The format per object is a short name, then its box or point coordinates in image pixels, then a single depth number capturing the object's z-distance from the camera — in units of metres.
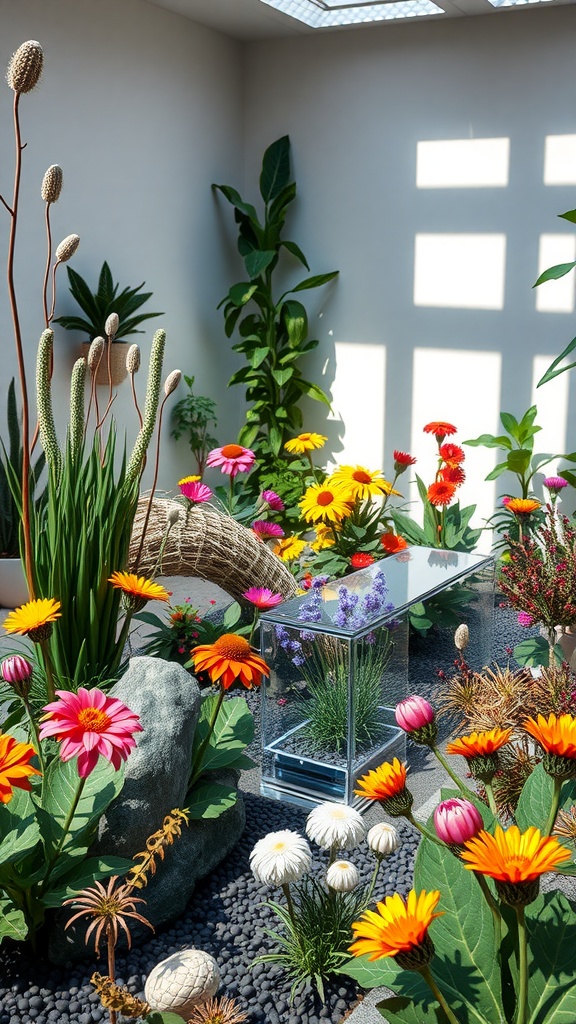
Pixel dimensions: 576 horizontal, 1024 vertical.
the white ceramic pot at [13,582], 3.90
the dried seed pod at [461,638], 2.04
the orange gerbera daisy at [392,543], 3.44
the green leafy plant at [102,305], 4.31
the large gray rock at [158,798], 1.92
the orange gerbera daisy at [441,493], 3.67
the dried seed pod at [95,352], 2.20
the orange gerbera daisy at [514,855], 0.94
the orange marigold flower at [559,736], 1.13
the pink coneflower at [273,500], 3.49
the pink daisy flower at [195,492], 2.85
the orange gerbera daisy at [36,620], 1.80
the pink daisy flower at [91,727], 1.44
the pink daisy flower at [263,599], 2.55
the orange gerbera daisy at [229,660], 1.87
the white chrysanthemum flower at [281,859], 1.66
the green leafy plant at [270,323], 5.24
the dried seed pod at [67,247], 1.92
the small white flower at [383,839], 1.73
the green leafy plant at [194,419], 5.18
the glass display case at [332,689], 2.49
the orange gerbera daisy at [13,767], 1.33
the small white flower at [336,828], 1.76
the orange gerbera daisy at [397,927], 0.95
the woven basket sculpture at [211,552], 3.32
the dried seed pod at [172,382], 2.21
